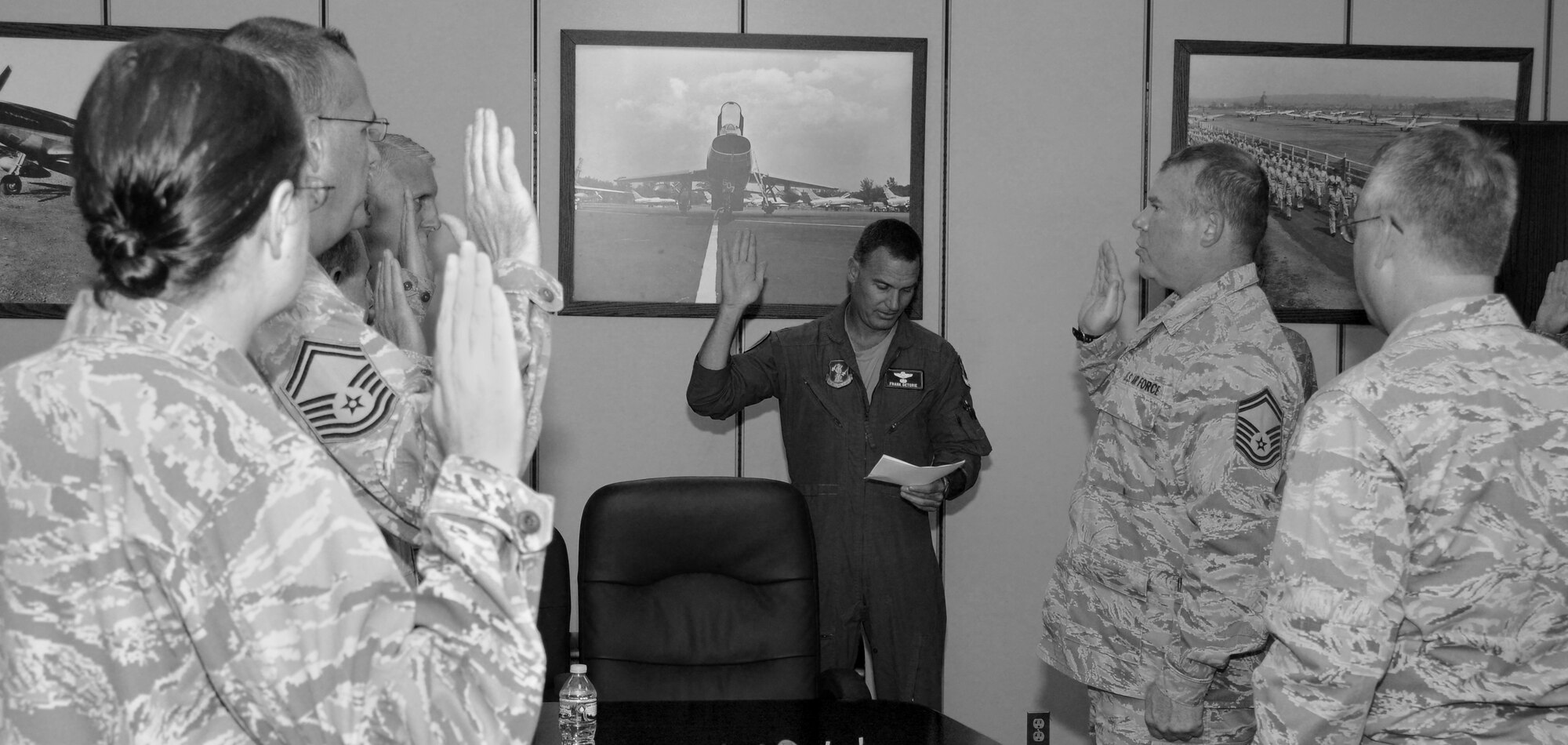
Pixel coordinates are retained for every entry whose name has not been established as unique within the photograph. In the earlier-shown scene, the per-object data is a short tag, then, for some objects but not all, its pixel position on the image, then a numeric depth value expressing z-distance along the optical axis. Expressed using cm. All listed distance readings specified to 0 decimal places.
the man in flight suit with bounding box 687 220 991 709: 348
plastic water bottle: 217
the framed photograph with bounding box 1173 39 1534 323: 398
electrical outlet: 397
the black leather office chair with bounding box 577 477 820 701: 273
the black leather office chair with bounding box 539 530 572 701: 316
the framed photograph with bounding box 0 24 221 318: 360
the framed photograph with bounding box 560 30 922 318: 377
